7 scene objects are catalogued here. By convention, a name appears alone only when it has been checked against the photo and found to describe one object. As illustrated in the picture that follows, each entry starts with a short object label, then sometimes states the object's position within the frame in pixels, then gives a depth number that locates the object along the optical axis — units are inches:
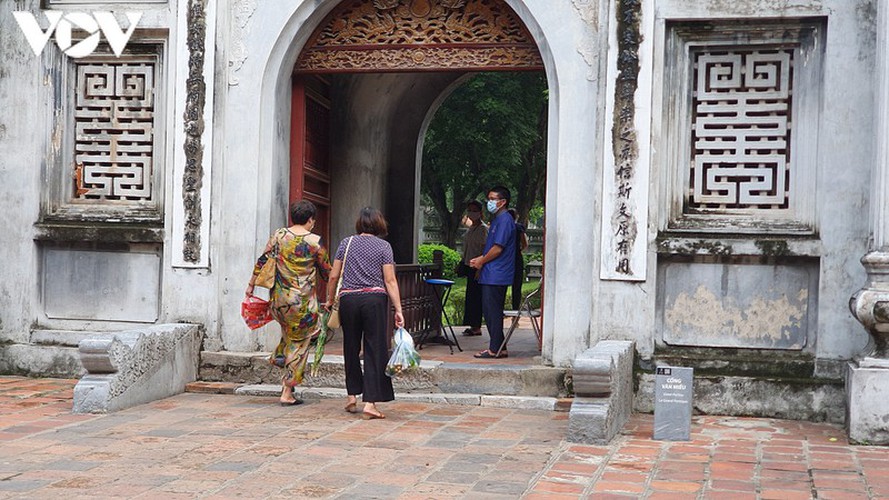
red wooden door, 408.8
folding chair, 412.2
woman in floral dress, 346.3
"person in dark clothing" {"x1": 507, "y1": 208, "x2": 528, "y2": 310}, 467.0
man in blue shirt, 417.1
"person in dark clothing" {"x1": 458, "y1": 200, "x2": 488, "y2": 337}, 497.0
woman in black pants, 329.4
